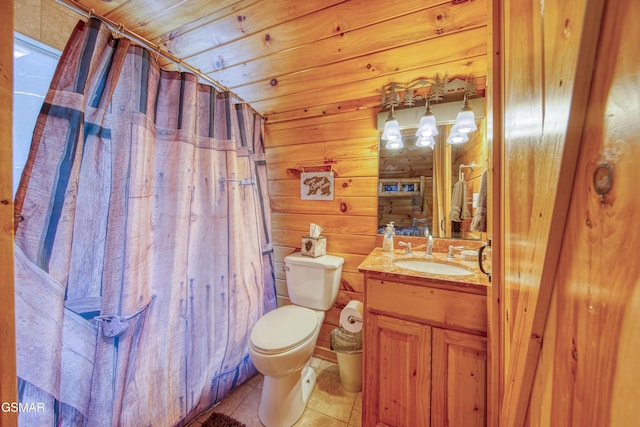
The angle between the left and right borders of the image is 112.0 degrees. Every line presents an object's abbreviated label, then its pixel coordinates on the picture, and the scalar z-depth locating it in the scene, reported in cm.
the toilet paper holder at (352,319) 132
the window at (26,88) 85
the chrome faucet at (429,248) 132
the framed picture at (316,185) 168
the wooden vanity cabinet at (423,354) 90
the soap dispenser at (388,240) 142
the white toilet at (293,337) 111
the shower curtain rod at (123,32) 77
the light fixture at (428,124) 135
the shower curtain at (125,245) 73
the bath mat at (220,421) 118
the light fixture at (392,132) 142
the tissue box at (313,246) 156
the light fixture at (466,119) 126
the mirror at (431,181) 134
